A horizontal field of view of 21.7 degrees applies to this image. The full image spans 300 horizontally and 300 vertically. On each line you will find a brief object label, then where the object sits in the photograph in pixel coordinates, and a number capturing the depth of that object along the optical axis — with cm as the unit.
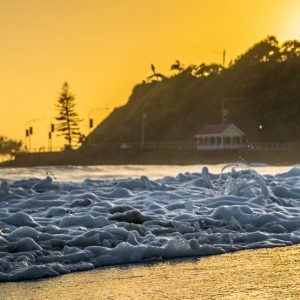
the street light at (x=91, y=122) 13812
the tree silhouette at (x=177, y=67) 19275
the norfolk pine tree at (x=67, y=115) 15400
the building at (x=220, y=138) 12600
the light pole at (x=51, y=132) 14750
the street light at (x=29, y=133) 14825
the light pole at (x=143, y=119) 15112
